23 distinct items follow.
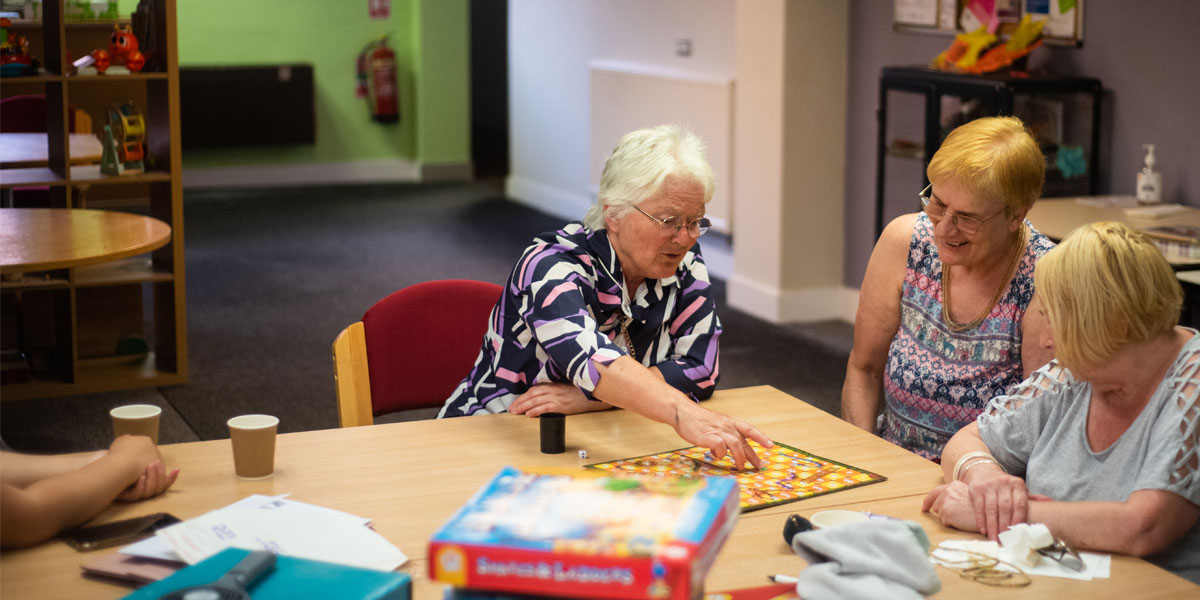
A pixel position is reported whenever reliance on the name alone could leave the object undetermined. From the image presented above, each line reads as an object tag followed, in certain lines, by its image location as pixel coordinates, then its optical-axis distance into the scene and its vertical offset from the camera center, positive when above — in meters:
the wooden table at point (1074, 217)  3.91 -0.32
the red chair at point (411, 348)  2.57 -0.48
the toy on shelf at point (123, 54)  4.90 +0.25
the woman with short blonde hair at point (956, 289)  2.38 -0.34
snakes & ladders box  1.14 -0.39
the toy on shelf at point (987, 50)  4.90 +0.27
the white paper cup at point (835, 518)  1.77 -0.56
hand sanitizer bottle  4.34 -0.22
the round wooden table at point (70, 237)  3.79 -0.39
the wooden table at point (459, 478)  1.66 -0.57
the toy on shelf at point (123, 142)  4.92 -0.09
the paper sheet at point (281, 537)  1.67 -0.57
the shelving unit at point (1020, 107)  4.70 +0.05
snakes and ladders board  1.97 -0.58
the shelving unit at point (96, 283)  4.88 -0.64
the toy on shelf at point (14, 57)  4.71 +0.23
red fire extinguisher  10.16 +0.32
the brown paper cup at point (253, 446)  1.97 -0.51
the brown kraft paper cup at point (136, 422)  2.04 -0.49
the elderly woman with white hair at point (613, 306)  2.29 -0.36
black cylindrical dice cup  2.16 -0.53
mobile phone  1.74 -0.58
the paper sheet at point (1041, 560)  1.69 -0.60
